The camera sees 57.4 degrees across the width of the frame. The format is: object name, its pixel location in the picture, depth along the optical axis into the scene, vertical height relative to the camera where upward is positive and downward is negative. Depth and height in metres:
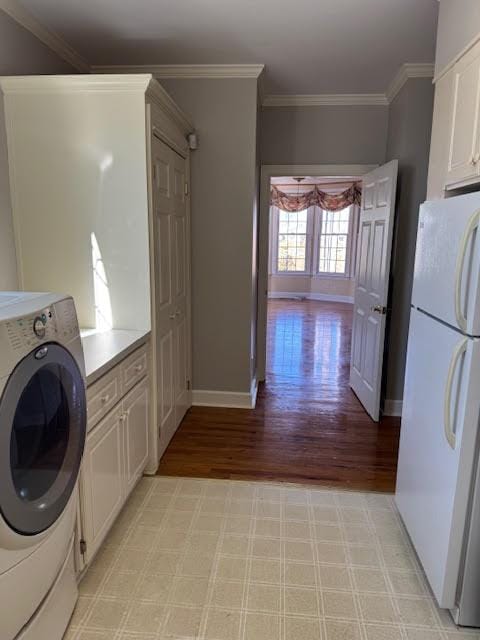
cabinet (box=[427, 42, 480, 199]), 1.79 +0.55
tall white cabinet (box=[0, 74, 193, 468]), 2.38 +0.28
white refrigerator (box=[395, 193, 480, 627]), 1.54 -0.60
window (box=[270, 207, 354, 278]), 9.91 +0.13
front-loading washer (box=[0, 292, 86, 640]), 1.17 -0.64
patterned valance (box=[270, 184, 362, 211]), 9.39 +1.07
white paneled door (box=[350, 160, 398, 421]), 3.44 -0.29
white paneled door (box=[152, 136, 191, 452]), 2.69 -0.27
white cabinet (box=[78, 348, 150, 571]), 1.80 -1.01
